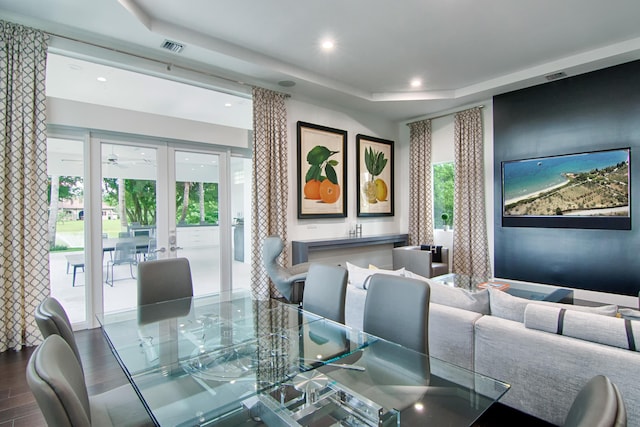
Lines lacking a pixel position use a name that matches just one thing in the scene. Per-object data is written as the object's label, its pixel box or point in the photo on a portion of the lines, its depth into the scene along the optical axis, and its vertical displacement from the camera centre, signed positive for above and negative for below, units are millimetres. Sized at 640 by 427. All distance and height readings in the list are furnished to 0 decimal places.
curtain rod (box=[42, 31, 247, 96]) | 3318 +1862
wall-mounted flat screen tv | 4203 +309
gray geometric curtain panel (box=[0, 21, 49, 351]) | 3018 +320
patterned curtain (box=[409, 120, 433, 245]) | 6363 +588
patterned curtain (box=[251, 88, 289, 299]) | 4637 +563
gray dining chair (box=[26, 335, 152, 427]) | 837 -497
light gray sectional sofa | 1620 -761
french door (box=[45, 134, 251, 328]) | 3654 +4
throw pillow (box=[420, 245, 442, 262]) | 5871 -700
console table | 4980 -486
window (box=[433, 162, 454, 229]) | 6199 +383
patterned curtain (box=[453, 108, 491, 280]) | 5555 +216
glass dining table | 1311 -779
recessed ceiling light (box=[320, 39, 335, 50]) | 3856 +2084
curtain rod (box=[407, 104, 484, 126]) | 5642 +1883
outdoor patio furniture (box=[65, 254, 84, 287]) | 3605 -499
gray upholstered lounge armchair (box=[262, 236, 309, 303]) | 3766 -682
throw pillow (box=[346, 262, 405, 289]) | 2793 -544
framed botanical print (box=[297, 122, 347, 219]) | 5288 +753
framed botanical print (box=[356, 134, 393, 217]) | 6180 +774
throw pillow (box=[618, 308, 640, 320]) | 1828 -594
